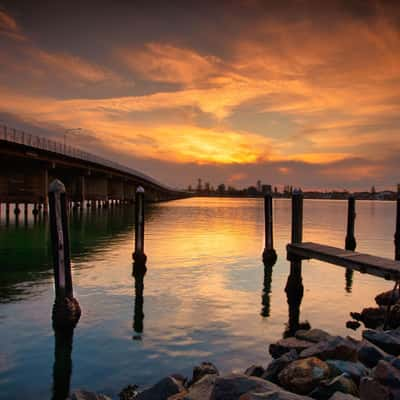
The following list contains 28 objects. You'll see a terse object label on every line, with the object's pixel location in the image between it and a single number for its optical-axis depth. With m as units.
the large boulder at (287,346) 8.77
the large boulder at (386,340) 8.07
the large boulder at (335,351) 7.27
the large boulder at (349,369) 6.49
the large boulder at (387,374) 5.63
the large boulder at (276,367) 7.08
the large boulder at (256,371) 7.41
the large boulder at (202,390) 6.04
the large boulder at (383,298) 14.19
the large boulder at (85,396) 6.34
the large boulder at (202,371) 7.67
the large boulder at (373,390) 5.39
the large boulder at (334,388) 5.93
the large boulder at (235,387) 5.48
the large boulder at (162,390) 6.59
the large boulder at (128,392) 7.39
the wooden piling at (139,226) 17.69
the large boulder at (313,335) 9.04
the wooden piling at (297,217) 15.69
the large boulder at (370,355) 7.33
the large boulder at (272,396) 4.88
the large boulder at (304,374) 6.37
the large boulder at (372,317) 12.04
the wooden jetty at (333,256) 11.04
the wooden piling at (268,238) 20.88
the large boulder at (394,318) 11.56
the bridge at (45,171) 43.94
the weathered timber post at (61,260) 10.38
